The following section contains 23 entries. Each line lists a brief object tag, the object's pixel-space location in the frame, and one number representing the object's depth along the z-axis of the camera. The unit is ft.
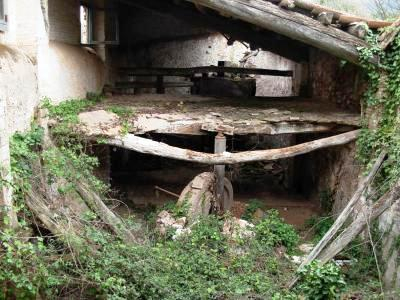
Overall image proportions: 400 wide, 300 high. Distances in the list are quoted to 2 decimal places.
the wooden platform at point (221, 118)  27.12
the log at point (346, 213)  22.24
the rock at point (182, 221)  26.23
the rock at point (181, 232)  24.71
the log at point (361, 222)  20.89
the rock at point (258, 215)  30.00
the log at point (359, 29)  25.12
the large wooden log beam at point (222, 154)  25.62
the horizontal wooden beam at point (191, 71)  39.37
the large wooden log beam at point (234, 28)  35.47
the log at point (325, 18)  25.30
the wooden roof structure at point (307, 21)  25.23
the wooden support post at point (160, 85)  41.27
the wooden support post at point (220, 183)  28.71
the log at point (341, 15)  25.17
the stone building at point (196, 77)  23.67
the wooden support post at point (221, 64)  50.53
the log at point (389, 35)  24.11
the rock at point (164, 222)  25.73
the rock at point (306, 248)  26.64
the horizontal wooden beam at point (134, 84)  39.37
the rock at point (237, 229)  25.61
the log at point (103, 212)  21.56
